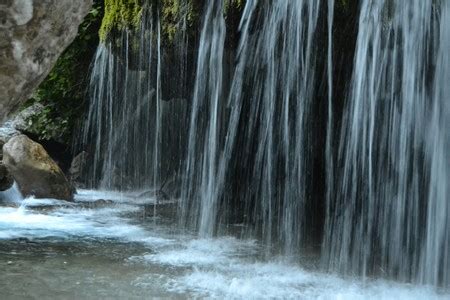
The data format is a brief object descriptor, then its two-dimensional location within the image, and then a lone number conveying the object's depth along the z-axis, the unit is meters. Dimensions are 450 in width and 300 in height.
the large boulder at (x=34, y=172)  10.77
